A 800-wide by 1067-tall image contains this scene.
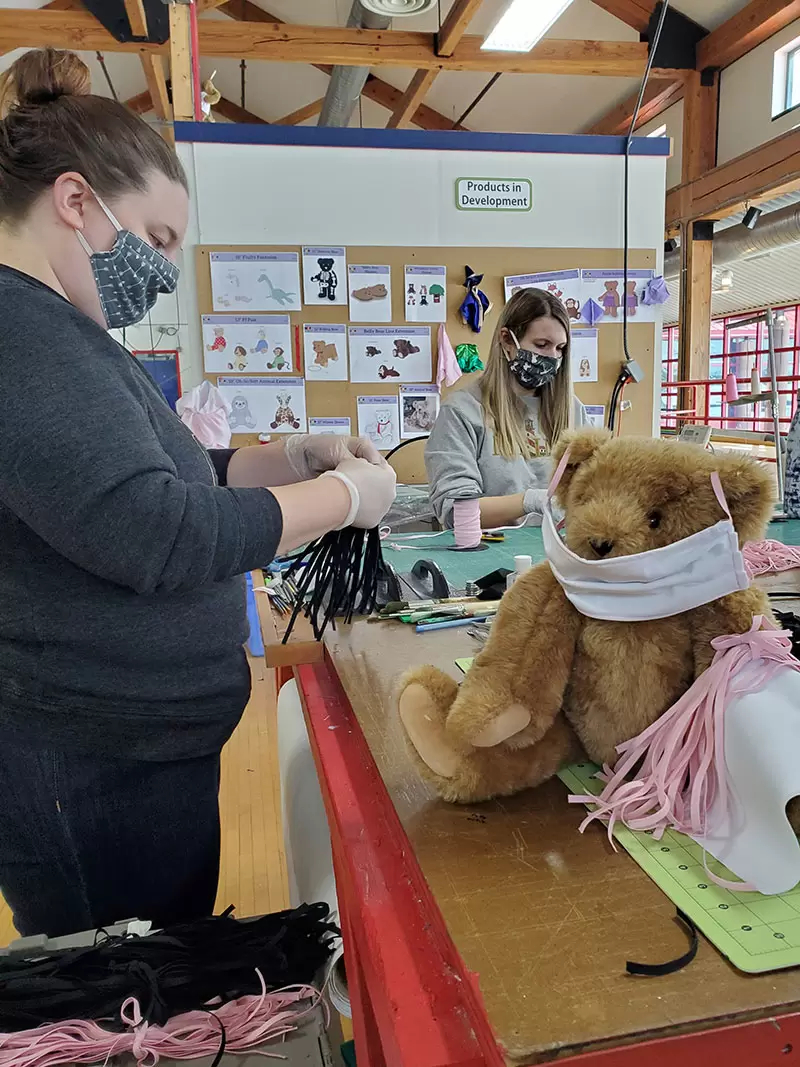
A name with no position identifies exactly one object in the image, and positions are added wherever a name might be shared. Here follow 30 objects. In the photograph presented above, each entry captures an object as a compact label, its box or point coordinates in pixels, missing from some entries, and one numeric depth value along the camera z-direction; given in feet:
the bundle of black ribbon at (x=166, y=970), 2.40
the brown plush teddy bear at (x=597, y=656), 1.98
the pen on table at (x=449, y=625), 3.60
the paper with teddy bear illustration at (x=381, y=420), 10.65
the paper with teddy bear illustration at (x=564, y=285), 10.71
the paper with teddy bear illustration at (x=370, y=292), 10.40
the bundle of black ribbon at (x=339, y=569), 3.04
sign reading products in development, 10.48
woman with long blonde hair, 6.55
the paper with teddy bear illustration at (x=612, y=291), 10.85
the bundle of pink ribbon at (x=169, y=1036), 2.23
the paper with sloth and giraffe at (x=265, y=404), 10.30
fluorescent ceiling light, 10.44
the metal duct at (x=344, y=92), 18.11
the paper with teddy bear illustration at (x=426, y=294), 10.52
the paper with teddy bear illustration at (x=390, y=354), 10.53
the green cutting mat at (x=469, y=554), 4.88
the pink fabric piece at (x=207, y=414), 8.71
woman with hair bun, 2.23
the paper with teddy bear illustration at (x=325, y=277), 10.27
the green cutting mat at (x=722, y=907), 1.46
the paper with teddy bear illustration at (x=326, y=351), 10.39
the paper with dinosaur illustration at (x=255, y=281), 10.07
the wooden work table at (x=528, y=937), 1.32
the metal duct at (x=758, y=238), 18.35
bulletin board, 10.37
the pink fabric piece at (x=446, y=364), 10.59
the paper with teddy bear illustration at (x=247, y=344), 10.17
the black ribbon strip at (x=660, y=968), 1.42
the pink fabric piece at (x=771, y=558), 4.30
